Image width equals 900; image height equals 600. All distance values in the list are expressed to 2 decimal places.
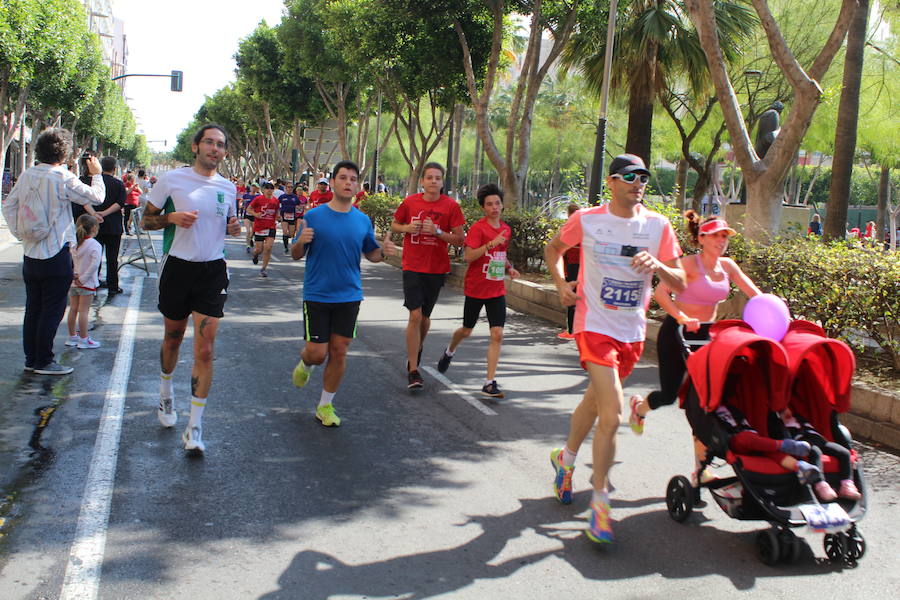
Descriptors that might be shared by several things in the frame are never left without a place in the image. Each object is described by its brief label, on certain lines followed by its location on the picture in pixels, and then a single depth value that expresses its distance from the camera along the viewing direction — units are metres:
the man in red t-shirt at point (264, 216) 16.75
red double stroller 3.99
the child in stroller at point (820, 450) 3.95
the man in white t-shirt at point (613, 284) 4.33
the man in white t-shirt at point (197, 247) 5.32
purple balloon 4.37
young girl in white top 8.23
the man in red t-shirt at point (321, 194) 16.11
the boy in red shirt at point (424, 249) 7.42
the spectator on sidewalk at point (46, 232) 6.92
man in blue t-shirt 5.94
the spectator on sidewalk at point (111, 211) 11.47
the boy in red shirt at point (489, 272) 7.27
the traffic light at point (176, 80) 38.81
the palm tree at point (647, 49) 19.34
